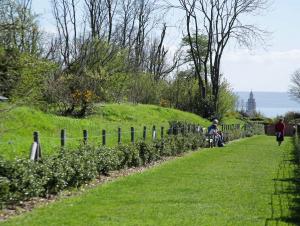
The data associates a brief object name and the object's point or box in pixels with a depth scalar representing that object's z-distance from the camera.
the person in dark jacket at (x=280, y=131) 34.56
